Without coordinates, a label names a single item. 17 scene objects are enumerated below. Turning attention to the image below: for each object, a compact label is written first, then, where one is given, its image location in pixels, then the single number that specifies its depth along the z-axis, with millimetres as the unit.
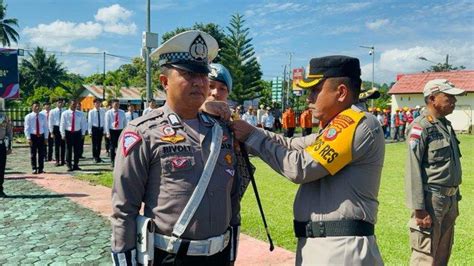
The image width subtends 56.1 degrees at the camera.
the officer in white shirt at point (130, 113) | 13430
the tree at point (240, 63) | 44531
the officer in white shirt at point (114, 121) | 12281
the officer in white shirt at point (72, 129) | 11508
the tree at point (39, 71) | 61281
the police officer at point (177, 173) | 2037
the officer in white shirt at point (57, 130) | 12367
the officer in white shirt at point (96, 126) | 13031
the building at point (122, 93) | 52569
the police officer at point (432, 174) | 3628
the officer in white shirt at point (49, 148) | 12945
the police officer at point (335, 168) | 2041
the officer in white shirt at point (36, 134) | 10867
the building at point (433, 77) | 32938
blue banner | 16297
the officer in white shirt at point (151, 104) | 13400
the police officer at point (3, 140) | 7805
